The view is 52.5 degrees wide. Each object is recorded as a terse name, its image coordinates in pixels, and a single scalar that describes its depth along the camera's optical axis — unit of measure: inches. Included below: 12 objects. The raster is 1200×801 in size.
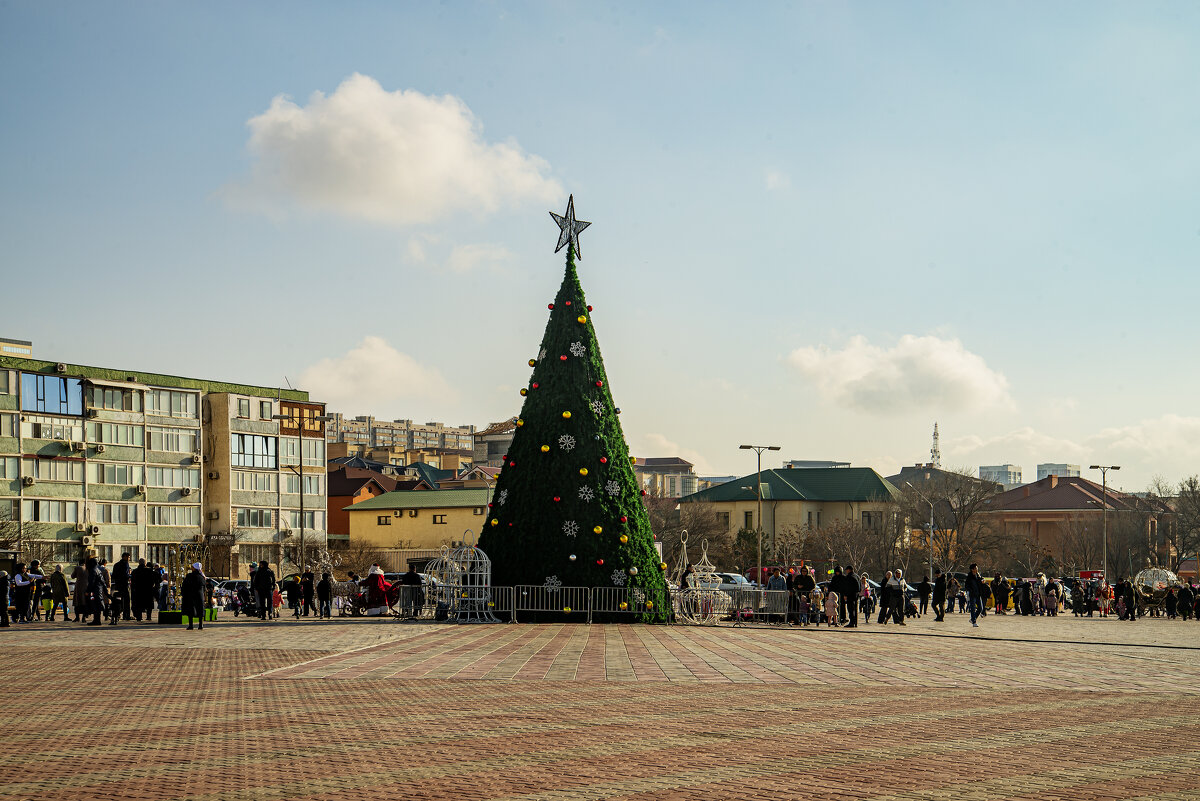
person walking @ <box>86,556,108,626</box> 1039.0
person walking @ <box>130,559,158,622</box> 1096.2
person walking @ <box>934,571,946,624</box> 1325.0
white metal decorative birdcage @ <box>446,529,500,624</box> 1038.4
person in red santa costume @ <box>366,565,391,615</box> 1237.1
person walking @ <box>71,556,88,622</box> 1098.7
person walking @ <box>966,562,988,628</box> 1226.0
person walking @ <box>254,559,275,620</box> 1168.2
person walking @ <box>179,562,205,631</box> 979.3
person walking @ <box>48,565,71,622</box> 1222.9
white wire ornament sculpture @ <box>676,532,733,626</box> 1120.8
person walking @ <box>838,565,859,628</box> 1168.2
